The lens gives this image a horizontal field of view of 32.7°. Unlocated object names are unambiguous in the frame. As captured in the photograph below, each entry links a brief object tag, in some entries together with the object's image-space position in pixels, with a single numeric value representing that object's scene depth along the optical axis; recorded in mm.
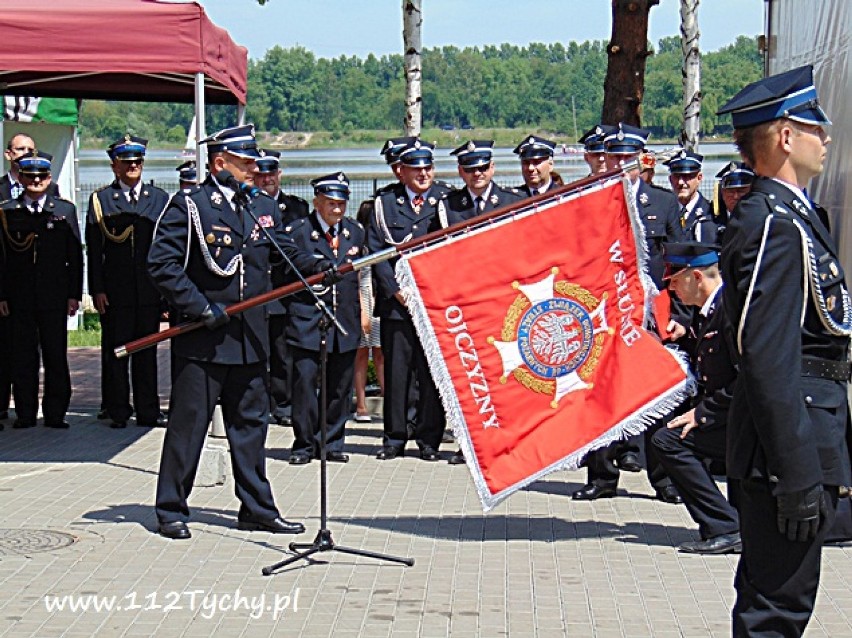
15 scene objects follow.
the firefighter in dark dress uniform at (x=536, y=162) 10508
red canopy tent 9719
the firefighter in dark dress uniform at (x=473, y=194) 10469
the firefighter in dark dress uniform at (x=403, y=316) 10797
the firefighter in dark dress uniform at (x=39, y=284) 11859
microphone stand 7438
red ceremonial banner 7719
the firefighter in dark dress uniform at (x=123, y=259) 11875
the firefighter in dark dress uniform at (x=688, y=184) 10797
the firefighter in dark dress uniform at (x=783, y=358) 4293
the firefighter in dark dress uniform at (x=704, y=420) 7637
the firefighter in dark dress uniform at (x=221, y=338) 8055
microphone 8016
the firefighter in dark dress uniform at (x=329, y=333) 10570
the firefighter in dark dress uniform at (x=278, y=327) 12086
